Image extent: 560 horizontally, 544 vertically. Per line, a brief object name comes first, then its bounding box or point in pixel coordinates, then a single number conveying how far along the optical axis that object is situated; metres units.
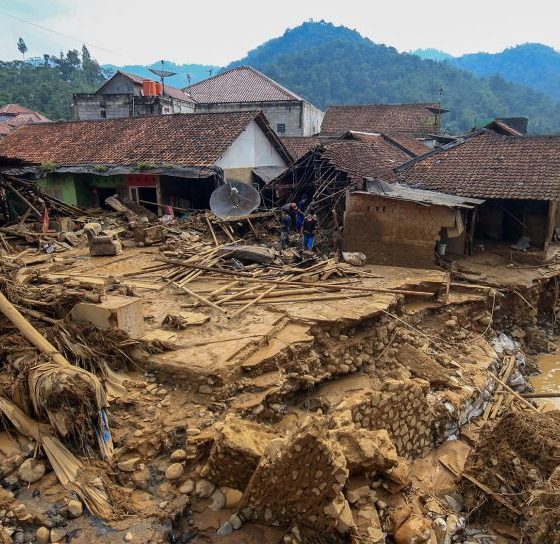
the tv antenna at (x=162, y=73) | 30.68
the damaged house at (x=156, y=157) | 17.88
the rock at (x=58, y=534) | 4.04
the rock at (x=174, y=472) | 4.85
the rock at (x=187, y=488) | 4.71
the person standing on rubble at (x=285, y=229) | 14.24
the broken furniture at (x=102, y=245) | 12.48
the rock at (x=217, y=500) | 4.65
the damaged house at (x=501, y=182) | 13.50
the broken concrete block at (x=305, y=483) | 4.22
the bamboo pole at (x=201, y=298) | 8.40
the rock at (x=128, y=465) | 4.86
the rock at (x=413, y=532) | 4.72
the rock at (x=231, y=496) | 4.68
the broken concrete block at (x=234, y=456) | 4.55
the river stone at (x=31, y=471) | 4.56
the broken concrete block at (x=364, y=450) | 4.93
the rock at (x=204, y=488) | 4.72
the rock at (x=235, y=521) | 4.45
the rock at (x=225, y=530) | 4.41
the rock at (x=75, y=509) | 4.25
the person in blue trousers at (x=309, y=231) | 13.06
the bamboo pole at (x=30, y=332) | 5.44
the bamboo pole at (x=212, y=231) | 13.40
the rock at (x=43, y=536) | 4.02
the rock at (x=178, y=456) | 5.03
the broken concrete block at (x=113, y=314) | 6.56
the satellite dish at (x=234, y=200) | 14.85
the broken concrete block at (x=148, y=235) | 13.75
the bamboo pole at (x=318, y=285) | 9.27
